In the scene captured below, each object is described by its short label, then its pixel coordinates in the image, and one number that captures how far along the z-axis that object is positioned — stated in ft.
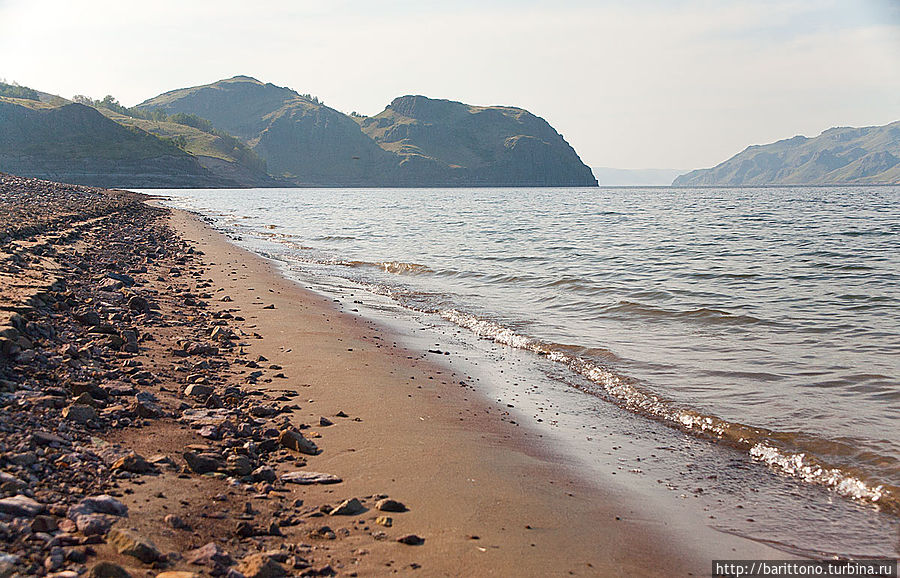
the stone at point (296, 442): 16.93
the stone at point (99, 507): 11.04
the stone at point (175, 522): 11.79
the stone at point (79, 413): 15.57
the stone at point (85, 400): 16.58
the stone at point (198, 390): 20.31
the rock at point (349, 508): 13.48
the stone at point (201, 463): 14.60
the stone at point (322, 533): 12.44
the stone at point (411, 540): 12.56
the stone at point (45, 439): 13.43
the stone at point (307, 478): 14.97
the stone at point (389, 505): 13.93
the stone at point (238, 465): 14.85
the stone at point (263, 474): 14.66
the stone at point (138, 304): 31.48
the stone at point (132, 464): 13.57
